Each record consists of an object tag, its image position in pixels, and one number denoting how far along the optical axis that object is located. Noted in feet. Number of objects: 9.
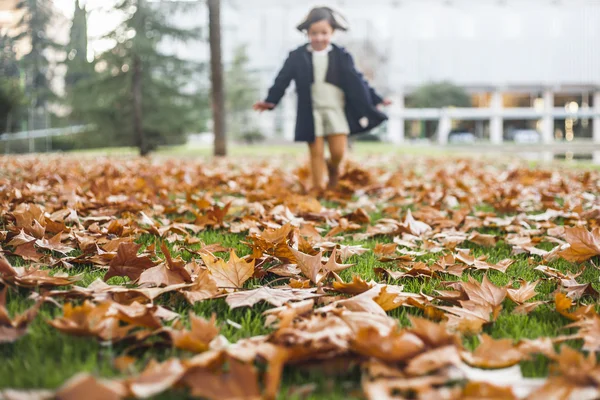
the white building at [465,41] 152.46
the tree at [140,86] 48.08
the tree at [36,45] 58.60
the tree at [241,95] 112.06
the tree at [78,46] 49.75
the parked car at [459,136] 150.61
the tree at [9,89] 58.85
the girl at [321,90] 16.88
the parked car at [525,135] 153.28
